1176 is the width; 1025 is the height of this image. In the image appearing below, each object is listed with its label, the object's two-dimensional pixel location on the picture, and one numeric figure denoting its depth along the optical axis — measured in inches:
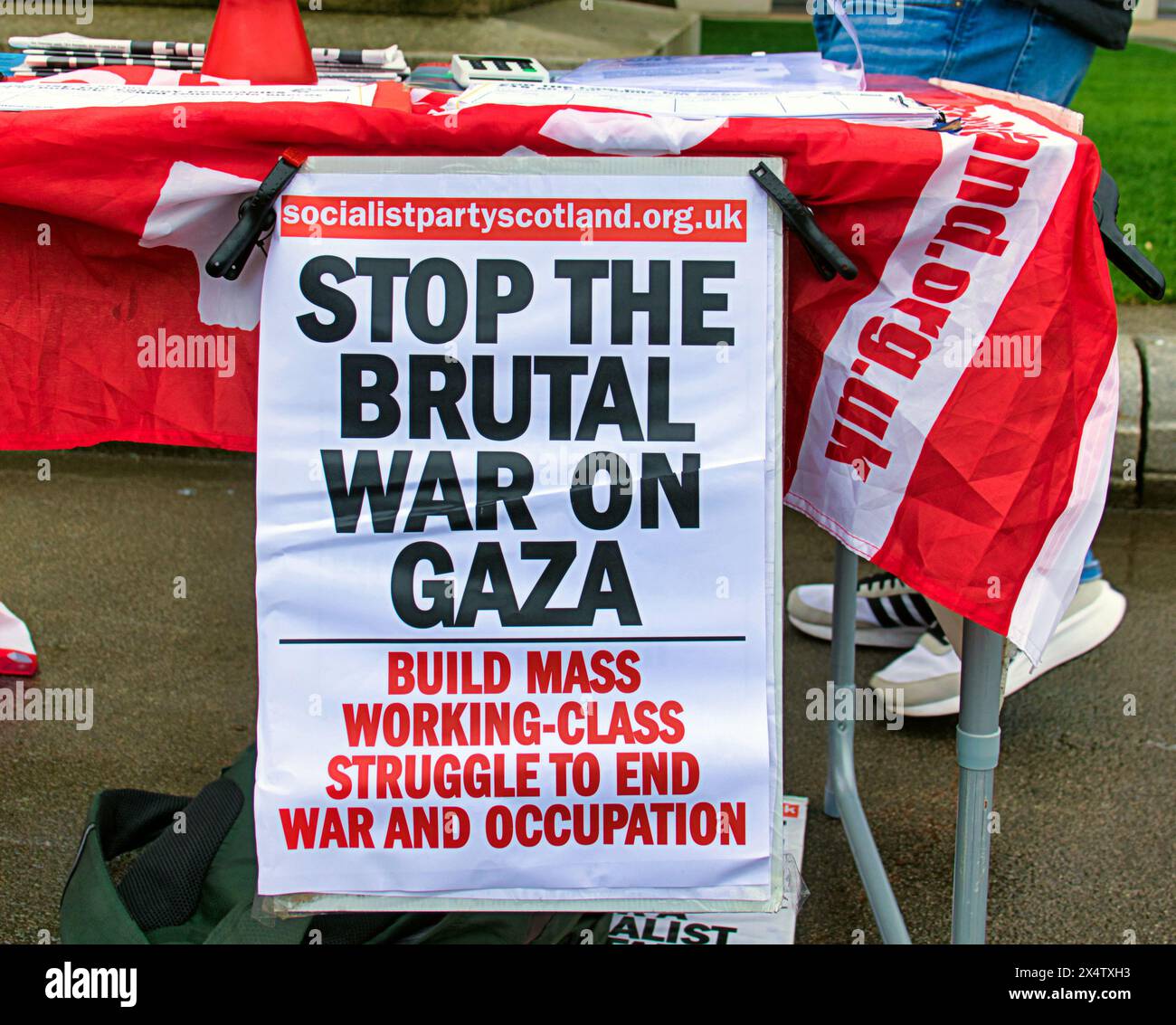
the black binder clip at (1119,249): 60.2
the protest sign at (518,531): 58.1
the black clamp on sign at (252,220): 56.2
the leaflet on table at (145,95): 58.7
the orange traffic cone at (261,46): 71.9
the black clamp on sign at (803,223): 57.1
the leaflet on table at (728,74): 68.0
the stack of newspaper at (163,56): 76.7
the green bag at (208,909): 73.2
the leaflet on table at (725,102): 59.4
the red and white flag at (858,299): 57.1
